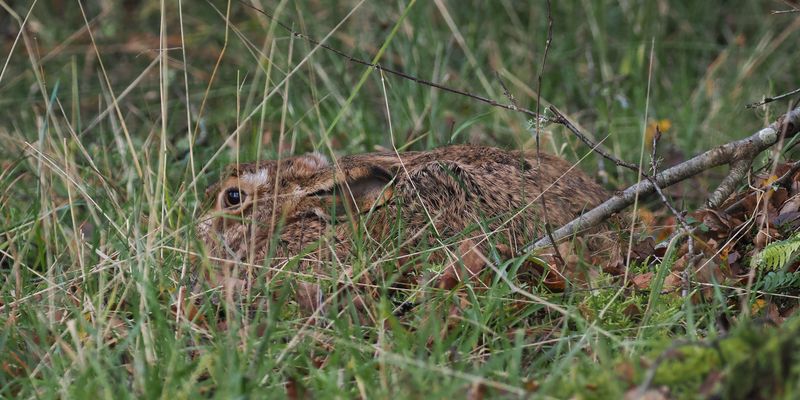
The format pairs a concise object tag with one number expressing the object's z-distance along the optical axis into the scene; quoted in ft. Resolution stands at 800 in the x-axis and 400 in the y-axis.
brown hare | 25.94
